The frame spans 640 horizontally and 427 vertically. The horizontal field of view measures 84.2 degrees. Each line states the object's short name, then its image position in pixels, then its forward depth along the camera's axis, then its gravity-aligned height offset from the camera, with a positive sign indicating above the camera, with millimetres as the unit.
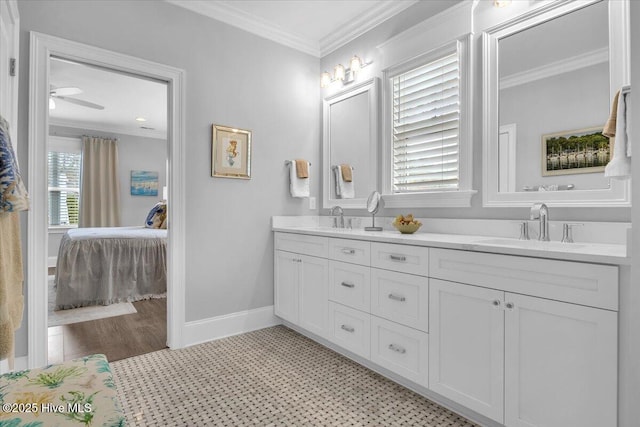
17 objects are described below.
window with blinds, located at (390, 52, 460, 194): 2459 +648
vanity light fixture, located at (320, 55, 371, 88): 3105 +1286
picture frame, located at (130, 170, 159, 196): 7189 +610
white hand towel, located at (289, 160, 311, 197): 3318 +277
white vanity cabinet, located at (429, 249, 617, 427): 1303 -551
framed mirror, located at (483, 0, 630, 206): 1770 +627
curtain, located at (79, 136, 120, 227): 6629 +533
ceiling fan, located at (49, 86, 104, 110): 4000 +1398
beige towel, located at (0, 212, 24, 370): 1171 -257
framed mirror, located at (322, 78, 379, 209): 3021 +634
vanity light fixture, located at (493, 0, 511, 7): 2109 +1261
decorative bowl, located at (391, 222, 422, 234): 2373 -97
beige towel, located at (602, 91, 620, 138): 1430 +362
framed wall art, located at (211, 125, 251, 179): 2898 +507
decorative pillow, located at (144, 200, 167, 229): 5227 -81
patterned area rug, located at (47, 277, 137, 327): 3389 -1030
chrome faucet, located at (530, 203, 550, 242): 1869 -43
